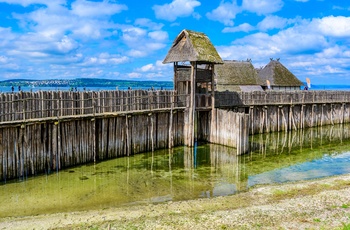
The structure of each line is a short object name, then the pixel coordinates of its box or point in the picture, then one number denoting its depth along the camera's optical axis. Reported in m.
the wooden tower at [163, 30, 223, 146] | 23.67
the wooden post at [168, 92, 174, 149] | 23.21
